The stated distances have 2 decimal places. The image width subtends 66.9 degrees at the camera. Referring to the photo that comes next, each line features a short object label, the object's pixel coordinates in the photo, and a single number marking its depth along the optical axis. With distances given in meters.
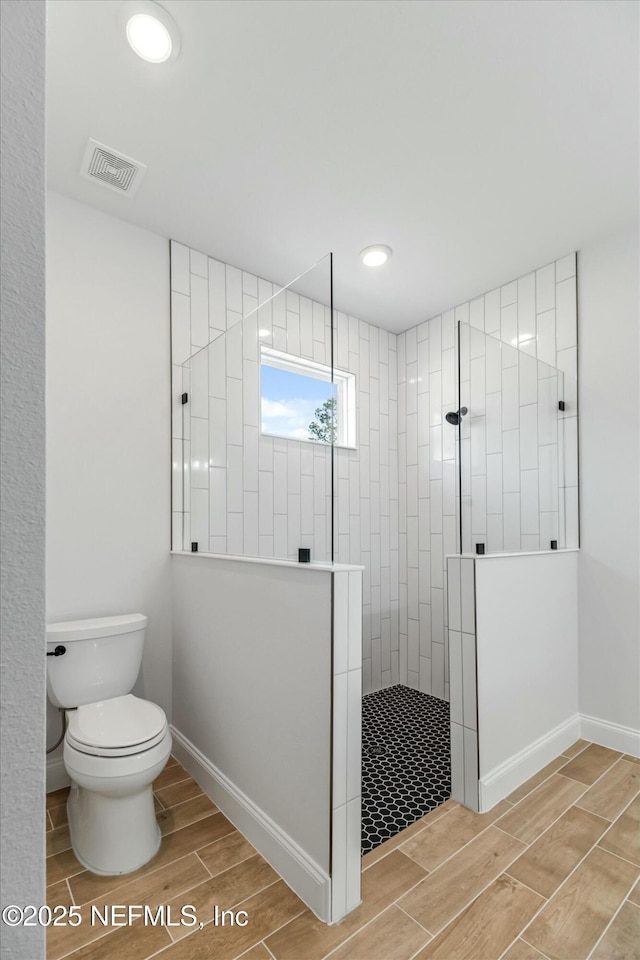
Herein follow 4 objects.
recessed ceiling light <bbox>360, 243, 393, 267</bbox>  2.60
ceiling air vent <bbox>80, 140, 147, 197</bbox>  1.94
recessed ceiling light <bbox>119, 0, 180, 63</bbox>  1.41
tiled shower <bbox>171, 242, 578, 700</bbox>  1.75
